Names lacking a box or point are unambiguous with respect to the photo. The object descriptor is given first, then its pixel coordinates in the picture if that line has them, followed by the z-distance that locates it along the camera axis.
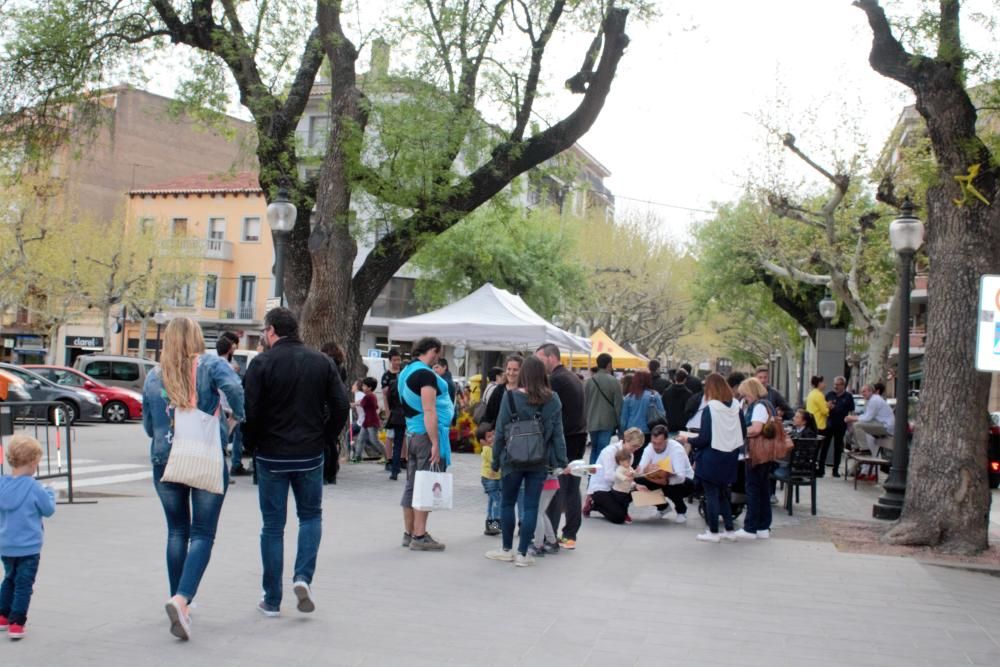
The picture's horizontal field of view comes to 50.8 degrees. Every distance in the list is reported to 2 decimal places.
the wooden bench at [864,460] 15.20
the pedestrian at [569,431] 9.49
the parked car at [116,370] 28.83
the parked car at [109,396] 26.09
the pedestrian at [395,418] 14.24
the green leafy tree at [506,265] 39.94
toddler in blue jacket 5.56
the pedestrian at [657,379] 15.59
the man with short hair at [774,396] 14.40
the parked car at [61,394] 23.72
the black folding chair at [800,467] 12.76
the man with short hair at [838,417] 19.41
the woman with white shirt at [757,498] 10.70
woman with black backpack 8.31
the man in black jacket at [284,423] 6.14
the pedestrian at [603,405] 13.18
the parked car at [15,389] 20.95
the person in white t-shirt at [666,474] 11.56
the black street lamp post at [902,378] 12.66
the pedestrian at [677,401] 15.38
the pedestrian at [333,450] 12.91
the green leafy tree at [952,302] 10.08
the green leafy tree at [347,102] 15.68
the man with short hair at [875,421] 17.86
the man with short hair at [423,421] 8.46
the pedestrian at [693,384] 16.23
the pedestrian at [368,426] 16.83
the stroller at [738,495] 11.79
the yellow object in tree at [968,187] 10.07
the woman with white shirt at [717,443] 10.12
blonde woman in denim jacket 5.67
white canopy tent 18.94
